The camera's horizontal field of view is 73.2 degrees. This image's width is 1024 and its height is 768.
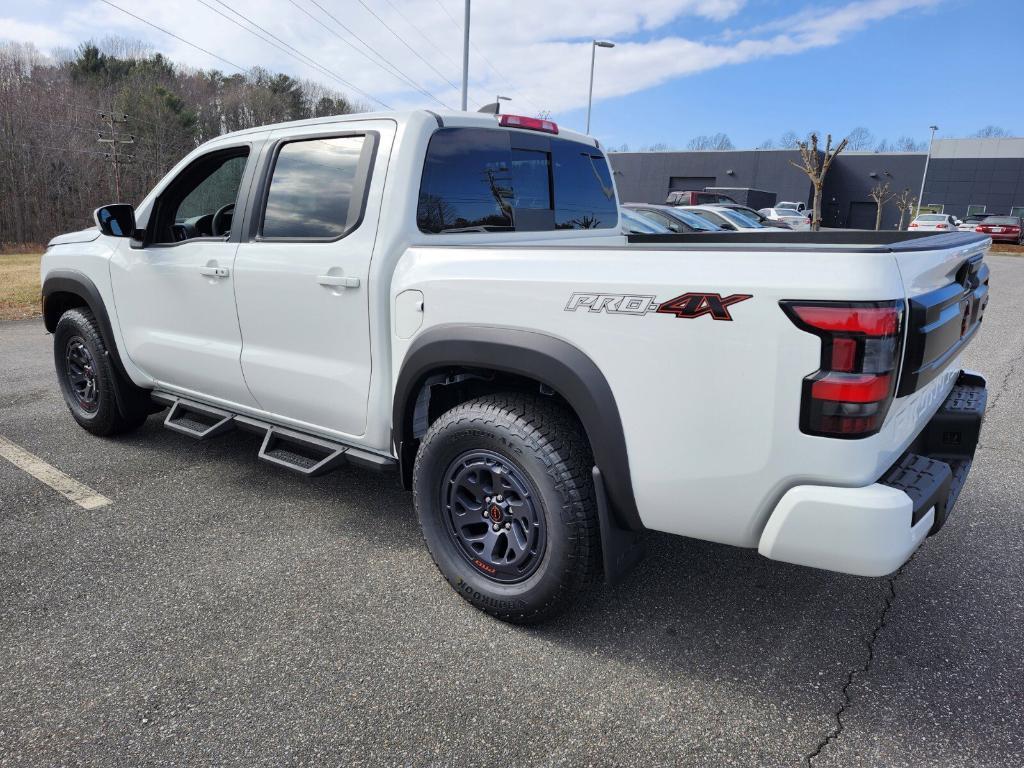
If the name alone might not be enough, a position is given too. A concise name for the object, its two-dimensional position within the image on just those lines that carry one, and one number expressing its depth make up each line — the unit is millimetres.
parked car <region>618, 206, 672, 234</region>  10578
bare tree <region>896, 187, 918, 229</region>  50484
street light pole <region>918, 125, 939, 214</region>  53325
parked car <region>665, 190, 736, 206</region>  33094
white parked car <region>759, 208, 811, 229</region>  29109
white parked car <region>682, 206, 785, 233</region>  15875
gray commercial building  52688
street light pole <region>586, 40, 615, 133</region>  29047
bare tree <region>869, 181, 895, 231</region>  49312
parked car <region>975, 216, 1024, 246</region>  30812
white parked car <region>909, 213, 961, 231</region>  30359
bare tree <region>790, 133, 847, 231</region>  23109
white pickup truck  1884
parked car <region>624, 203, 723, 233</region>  12102
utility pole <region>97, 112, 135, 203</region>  36312
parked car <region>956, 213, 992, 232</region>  32112
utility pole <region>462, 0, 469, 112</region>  19078
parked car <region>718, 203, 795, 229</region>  20047
